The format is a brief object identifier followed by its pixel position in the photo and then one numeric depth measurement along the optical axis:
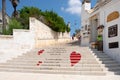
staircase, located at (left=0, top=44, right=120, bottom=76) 4.44
